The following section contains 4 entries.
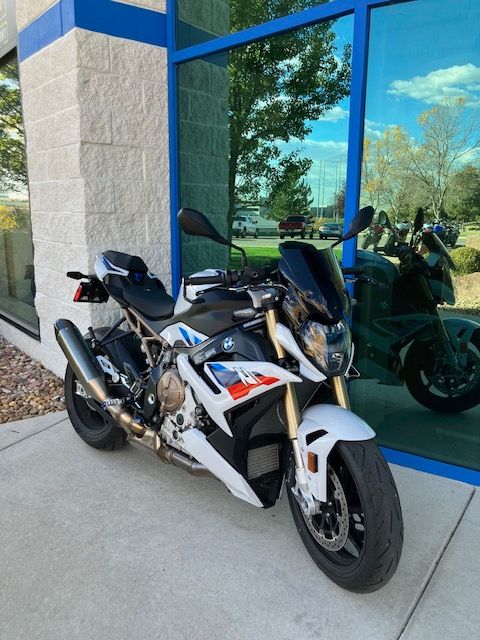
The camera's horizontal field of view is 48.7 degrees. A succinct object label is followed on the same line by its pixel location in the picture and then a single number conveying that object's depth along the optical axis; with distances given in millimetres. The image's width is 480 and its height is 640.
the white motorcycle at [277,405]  1887
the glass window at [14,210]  4734
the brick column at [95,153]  3488
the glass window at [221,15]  3113
